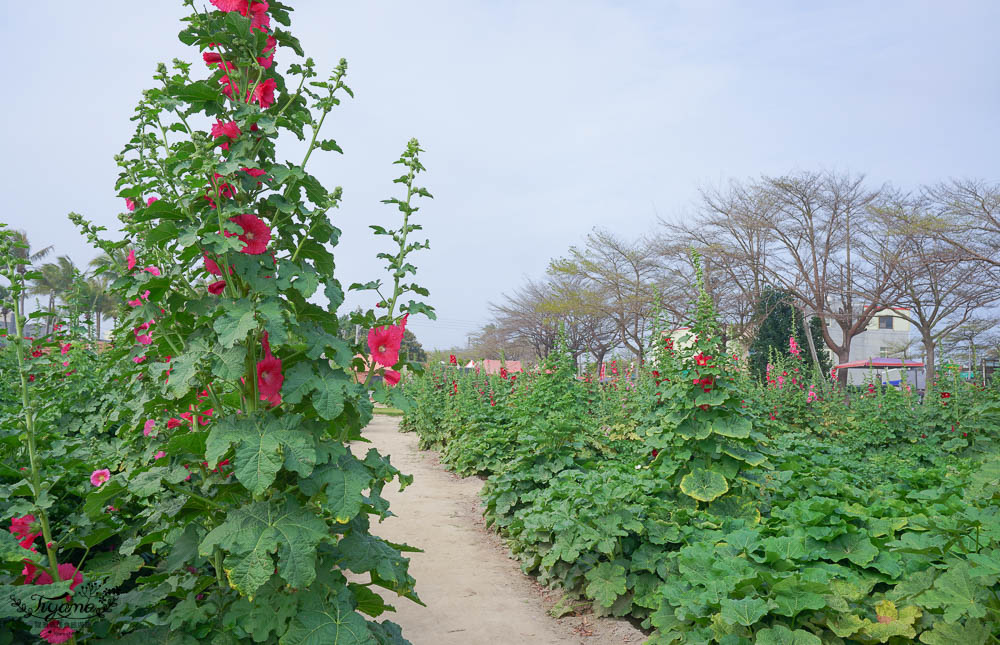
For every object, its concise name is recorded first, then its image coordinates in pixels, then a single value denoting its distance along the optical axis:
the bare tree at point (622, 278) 25.69
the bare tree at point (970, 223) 15.92
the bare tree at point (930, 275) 17.39
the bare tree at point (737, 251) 21.98
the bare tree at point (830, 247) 20.67
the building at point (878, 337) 42.23
